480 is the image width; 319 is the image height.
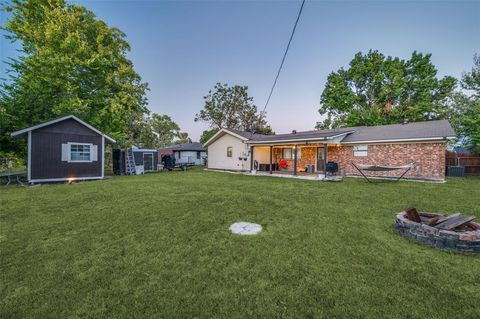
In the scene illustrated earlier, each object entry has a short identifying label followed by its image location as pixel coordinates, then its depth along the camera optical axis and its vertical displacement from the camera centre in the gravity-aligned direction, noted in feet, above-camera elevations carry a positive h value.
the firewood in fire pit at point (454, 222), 11.25 -3.53
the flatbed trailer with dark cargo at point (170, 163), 65.67 -1.24
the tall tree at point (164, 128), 145.05 +23.77
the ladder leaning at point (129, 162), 55.31 -0.65
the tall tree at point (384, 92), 72.69 +25.79
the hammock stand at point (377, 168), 32.13 -1.29
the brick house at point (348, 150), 38.27 +2.39
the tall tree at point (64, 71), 42.73 +20.92
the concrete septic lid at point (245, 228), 13.17 -4.60
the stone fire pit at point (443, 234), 10.29 -4.02
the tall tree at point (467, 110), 44.14 +17.64
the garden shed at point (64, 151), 33.55 +1.59
